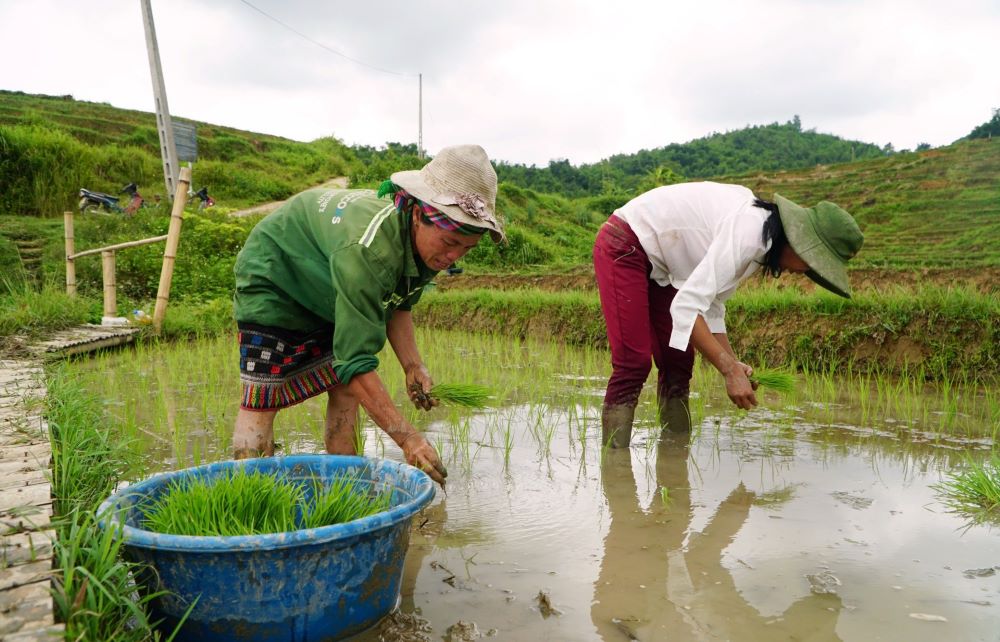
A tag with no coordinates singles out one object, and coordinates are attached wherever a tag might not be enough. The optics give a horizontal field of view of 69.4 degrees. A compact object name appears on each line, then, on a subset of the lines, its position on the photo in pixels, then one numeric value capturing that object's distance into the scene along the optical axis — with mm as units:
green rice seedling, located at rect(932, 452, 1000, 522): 2303
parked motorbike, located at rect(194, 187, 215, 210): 14452
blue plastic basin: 1389
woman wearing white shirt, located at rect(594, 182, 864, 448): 2482
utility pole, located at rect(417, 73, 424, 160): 28562
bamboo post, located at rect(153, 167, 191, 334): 6477
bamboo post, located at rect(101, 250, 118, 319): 6852
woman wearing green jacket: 1856
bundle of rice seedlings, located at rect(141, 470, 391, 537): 1568
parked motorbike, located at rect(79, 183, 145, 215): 11992
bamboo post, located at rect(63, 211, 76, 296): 7340
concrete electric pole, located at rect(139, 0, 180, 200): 13027
